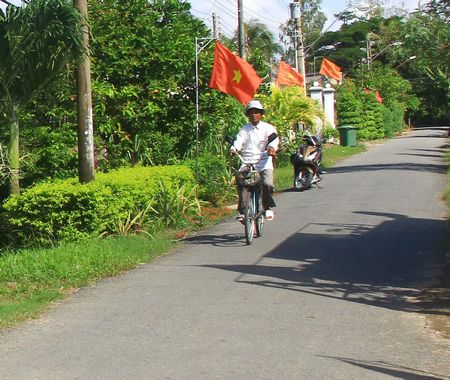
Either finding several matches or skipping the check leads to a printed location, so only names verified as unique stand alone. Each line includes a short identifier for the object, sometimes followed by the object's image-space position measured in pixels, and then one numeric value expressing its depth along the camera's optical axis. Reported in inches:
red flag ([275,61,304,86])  986.7
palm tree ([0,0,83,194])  410.6
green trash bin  1491.1
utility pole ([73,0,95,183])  422.3
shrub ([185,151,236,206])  568.1
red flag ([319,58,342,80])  1585.9
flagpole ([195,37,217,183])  543.6
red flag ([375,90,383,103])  1962.7
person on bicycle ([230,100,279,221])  413.4
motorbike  682.8
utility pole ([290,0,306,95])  1293.1
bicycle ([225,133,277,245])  398.0
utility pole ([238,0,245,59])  812.9
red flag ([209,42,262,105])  549.6
